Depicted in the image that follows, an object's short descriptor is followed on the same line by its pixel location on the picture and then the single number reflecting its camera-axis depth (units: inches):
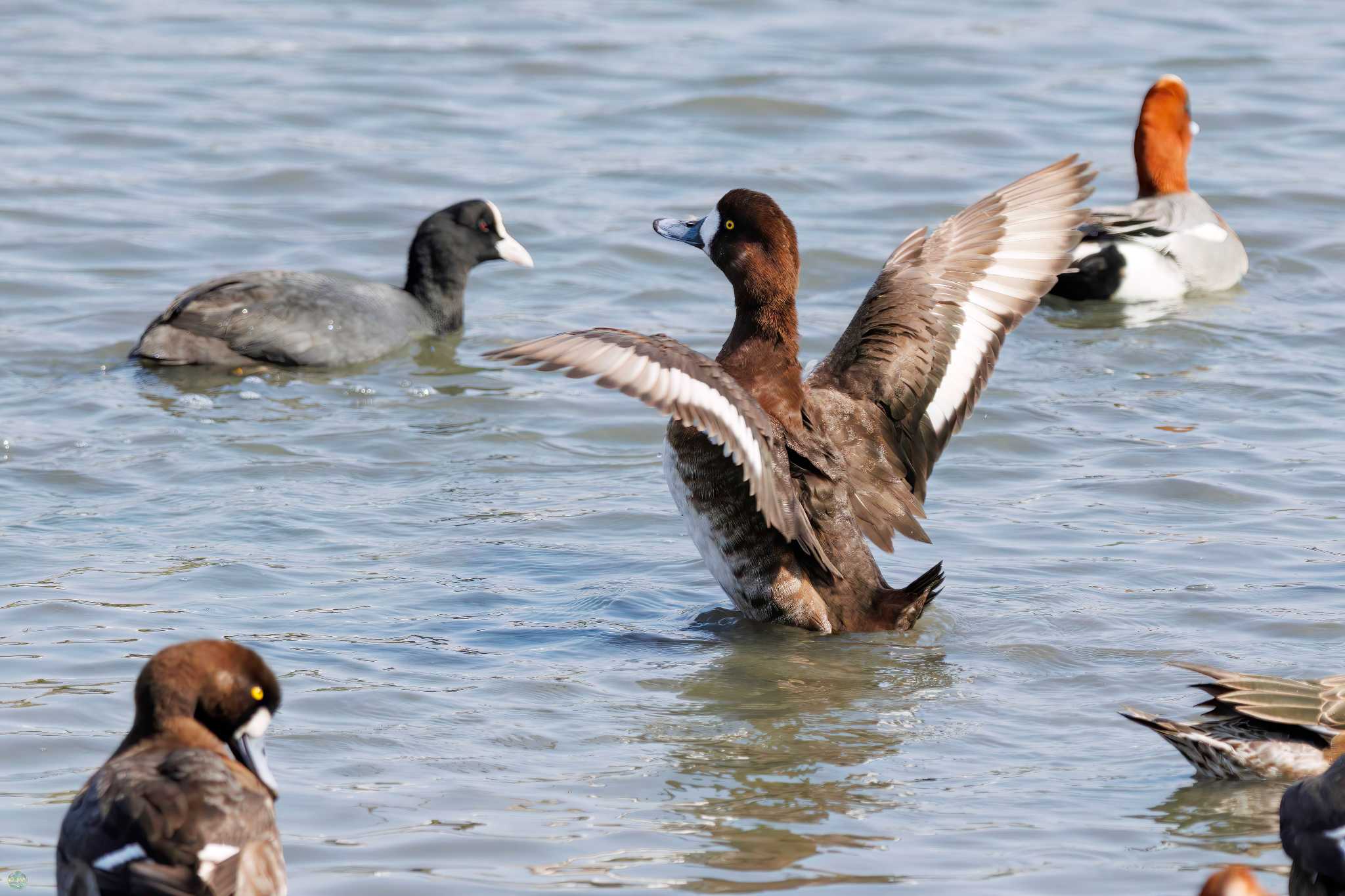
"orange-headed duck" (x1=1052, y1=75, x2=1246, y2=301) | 901.8
